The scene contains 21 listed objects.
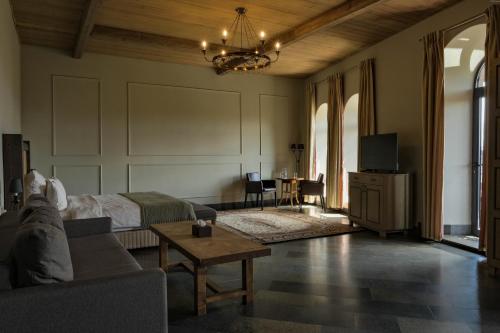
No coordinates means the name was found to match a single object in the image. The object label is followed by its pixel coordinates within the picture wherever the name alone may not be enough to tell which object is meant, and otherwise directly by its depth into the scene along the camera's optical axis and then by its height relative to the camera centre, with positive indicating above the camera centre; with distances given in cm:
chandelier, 422 +188
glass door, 461 +21
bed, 385 -64
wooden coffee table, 252 -69
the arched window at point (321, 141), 782 +39
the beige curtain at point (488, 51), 378 +115
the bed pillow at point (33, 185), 369 -27
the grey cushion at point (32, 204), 240 -34
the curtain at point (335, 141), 679 +34
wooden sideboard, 486 -63
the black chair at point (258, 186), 732 -58
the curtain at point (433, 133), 457 +33
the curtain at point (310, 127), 783 +71
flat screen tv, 504 +8
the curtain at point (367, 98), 586 +101
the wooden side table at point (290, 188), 743 -66
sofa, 147 -65
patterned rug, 496 -106
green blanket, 414 -63
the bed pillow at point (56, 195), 364 -38
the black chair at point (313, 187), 695 -58
